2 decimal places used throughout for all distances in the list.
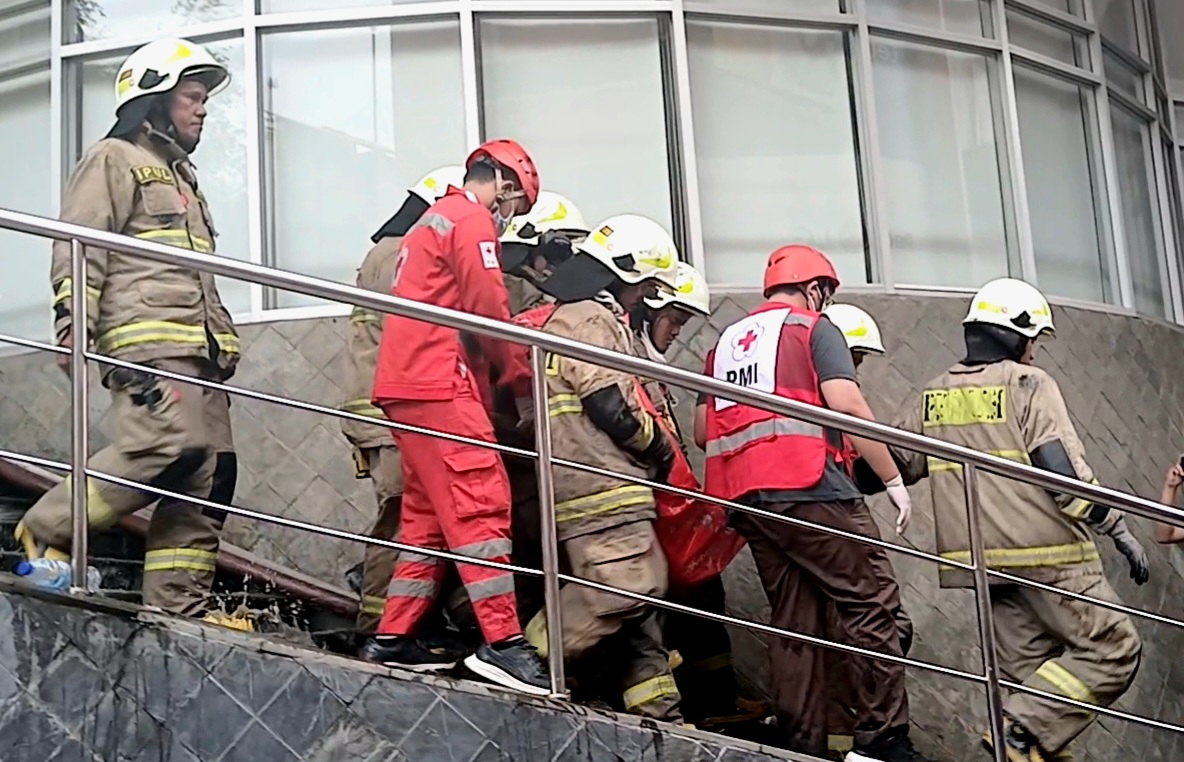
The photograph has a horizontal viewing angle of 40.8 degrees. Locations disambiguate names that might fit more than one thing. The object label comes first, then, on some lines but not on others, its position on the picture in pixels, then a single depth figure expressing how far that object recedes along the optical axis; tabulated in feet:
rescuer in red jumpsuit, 14.38
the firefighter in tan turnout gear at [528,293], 16.92
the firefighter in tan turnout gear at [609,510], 15.89
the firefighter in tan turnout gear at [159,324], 15.52
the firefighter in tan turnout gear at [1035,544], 18.44
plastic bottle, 13.05
